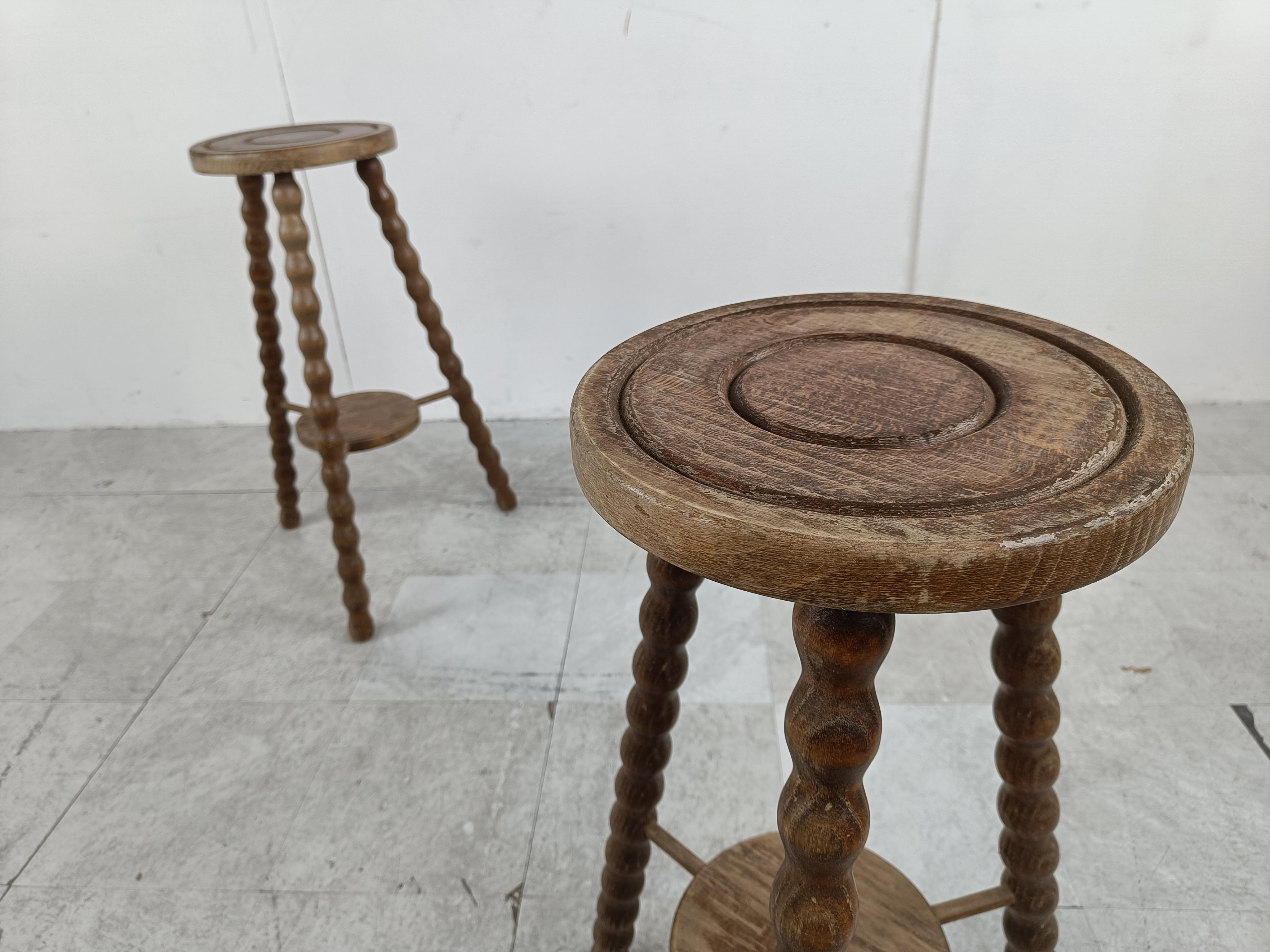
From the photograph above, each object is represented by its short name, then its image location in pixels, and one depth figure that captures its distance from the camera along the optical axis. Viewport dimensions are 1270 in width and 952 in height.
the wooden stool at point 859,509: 0.61
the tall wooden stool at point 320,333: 1.81
